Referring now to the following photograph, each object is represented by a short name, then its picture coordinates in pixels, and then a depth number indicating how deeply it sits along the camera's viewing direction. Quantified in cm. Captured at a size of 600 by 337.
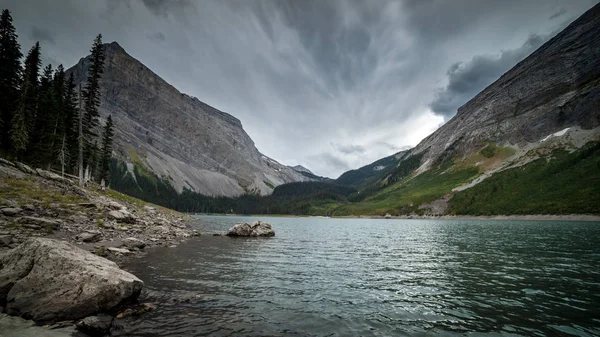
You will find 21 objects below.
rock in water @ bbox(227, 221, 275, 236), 5356
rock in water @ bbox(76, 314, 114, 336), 962
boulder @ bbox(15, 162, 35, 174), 3997
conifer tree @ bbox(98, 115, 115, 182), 8411
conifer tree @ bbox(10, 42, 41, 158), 4794
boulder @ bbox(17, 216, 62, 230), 2303
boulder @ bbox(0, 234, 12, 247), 1677
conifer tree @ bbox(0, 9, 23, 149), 5072
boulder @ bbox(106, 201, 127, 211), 4303
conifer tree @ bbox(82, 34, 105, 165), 5777
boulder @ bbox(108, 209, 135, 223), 3858
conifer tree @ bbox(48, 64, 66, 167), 5525
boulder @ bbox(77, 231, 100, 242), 2462
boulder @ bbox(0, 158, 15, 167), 3797
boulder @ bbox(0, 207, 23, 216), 2352
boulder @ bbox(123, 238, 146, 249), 2756
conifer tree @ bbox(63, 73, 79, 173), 6281
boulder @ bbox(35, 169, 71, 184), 4243
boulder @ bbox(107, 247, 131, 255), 2355
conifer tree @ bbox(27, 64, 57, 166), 5434
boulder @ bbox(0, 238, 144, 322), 1055
